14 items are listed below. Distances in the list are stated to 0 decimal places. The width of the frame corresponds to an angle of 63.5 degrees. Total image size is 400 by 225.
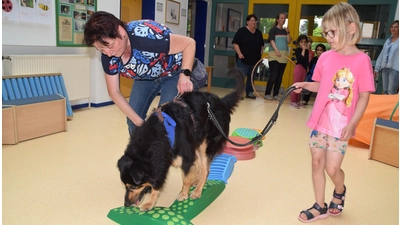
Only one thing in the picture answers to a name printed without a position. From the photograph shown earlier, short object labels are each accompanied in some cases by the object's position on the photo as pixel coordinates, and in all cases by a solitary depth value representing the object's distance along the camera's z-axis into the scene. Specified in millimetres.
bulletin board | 4438
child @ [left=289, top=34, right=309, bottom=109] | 6156
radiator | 3898
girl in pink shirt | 1723
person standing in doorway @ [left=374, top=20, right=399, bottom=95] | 5238
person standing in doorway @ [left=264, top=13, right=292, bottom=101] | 6516
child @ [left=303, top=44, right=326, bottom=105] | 6250
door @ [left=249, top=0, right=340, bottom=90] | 7535
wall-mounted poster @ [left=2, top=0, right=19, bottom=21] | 3641
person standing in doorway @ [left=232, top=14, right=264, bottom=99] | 6582
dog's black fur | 1705
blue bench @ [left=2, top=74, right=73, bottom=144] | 3277
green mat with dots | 1781
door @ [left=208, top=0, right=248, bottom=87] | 8273
